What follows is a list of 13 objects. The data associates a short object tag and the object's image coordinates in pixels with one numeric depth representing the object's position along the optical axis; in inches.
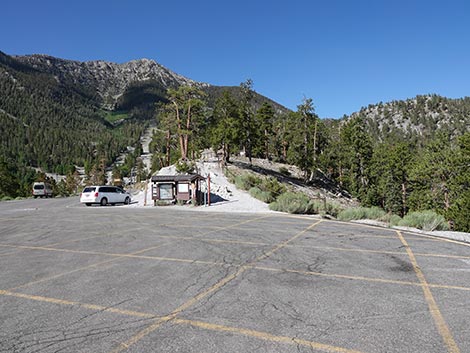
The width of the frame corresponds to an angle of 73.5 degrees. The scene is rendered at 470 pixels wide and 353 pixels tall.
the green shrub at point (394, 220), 591.2
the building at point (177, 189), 1074.7
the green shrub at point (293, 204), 814.6
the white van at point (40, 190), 1931.6
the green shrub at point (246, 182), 1314.6
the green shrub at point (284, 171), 2373.2
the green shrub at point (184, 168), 1471.8
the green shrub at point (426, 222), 526.3
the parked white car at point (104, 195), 1154.7
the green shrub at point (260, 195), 1072.2
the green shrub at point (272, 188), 1217.4
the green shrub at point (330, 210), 804.5
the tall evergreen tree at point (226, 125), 1876.2
